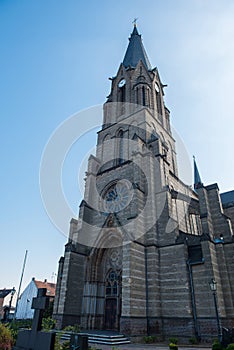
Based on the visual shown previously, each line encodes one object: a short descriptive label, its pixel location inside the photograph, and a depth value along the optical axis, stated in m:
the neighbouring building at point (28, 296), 41.40
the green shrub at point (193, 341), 14.24
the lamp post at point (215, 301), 13.33
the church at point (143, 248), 15.70
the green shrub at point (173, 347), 9.90
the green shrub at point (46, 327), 10.98
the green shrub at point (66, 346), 9.31
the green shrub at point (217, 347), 10.14
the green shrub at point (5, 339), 10.56
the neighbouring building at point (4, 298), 44.80
